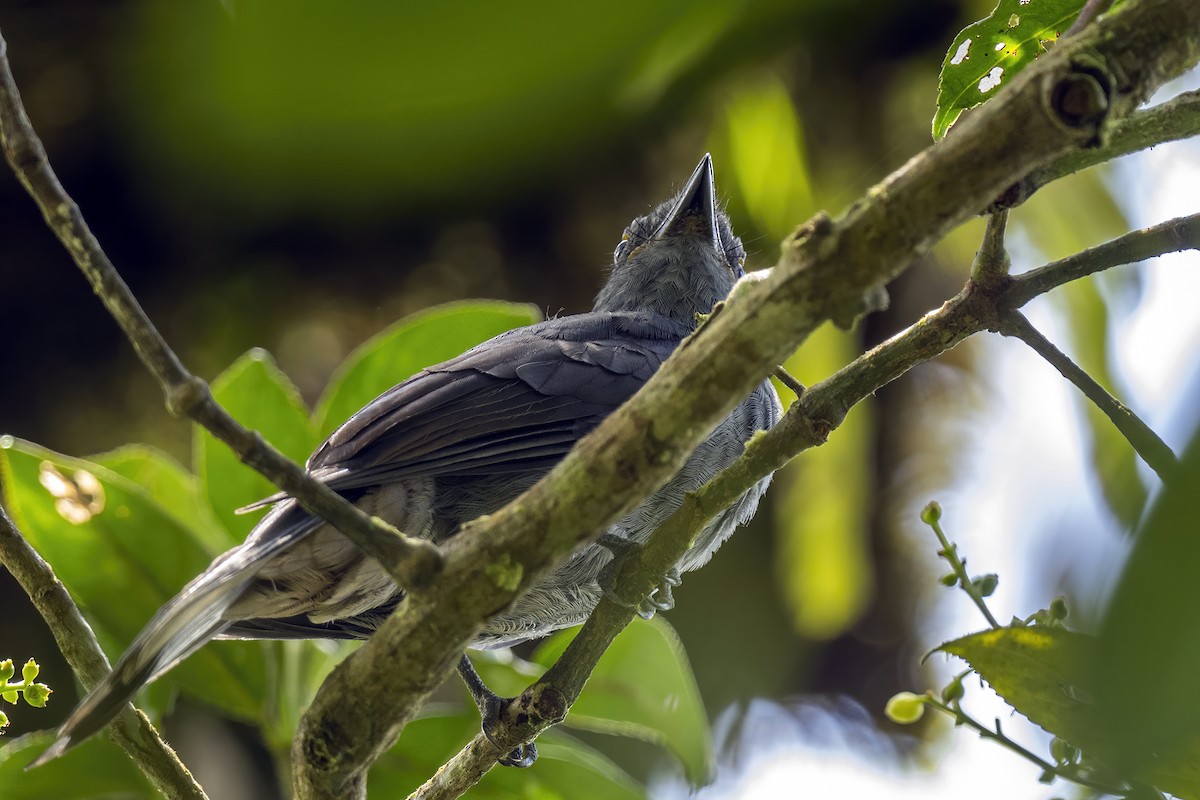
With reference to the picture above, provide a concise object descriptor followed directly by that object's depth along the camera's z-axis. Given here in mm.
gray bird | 4812
